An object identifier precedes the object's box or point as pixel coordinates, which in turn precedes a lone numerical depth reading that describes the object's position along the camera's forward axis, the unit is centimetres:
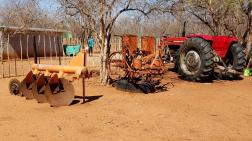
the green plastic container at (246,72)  794
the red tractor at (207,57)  669
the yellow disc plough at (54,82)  501
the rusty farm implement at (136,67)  589
